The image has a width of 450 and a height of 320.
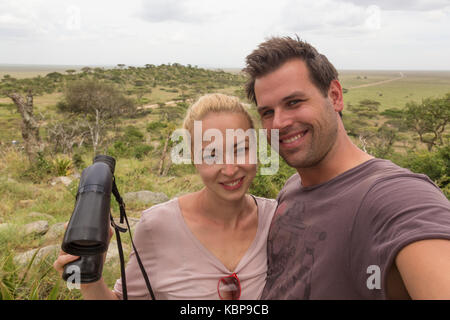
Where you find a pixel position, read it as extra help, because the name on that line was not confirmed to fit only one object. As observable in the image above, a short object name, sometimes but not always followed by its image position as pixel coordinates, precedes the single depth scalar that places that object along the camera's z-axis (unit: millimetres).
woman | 1631
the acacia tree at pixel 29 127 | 9773
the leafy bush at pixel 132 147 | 13505
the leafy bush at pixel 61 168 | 9367
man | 1058
